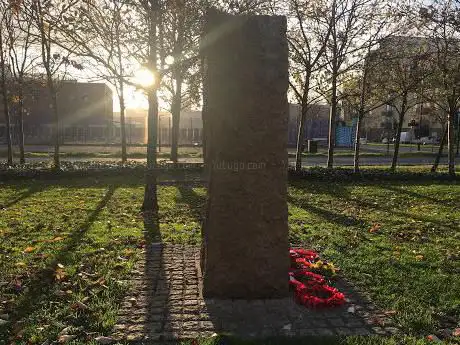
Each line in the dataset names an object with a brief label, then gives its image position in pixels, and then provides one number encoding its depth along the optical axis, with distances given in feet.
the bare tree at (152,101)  29.94
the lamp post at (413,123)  93.20
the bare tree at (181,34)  32.07
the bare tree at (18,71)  59.57
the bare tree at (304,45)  49.78
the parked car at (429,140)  189.04
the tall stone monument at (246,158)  15.14
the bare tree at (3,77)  59.93
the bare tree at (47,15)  27.81
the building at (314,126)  148.05
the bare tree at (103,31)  29.50
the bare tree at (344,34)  50.39
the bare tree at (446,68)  36.98
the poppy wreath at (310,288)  14.92
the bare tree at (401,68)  52.06
